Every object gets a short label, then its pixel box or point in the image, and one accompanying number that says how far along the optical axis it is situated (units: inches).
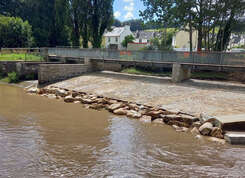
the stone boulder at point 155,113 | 440.6
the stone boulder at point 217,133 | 336.1
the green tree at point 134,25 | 6033.5
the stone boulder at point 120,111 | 472.8
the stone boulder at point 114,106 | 498.3
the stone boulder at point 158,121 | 418.9
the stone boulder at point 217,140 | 319.1
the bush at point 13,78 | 869.8
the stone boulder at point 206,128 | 348.9
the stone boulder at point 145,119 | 429.3
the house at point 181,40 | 2117.6
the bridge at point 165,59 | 572.1
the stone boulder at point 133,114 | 450.0
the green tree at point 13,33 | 1364.4
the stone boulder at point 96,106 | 526.0
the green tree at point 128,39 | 2139.6
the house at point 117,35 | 2554.1
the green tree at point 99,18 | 1417.3
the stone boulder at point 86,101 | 564.7
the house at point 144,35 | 2877.7
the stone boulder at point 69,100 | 600.4
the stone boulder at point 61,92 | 657.0
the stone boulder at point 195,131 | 362.6
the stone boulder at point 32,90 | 720.0
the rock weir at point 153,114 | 350.6
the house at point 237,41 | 2516.4
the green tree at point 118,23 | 5988.2
